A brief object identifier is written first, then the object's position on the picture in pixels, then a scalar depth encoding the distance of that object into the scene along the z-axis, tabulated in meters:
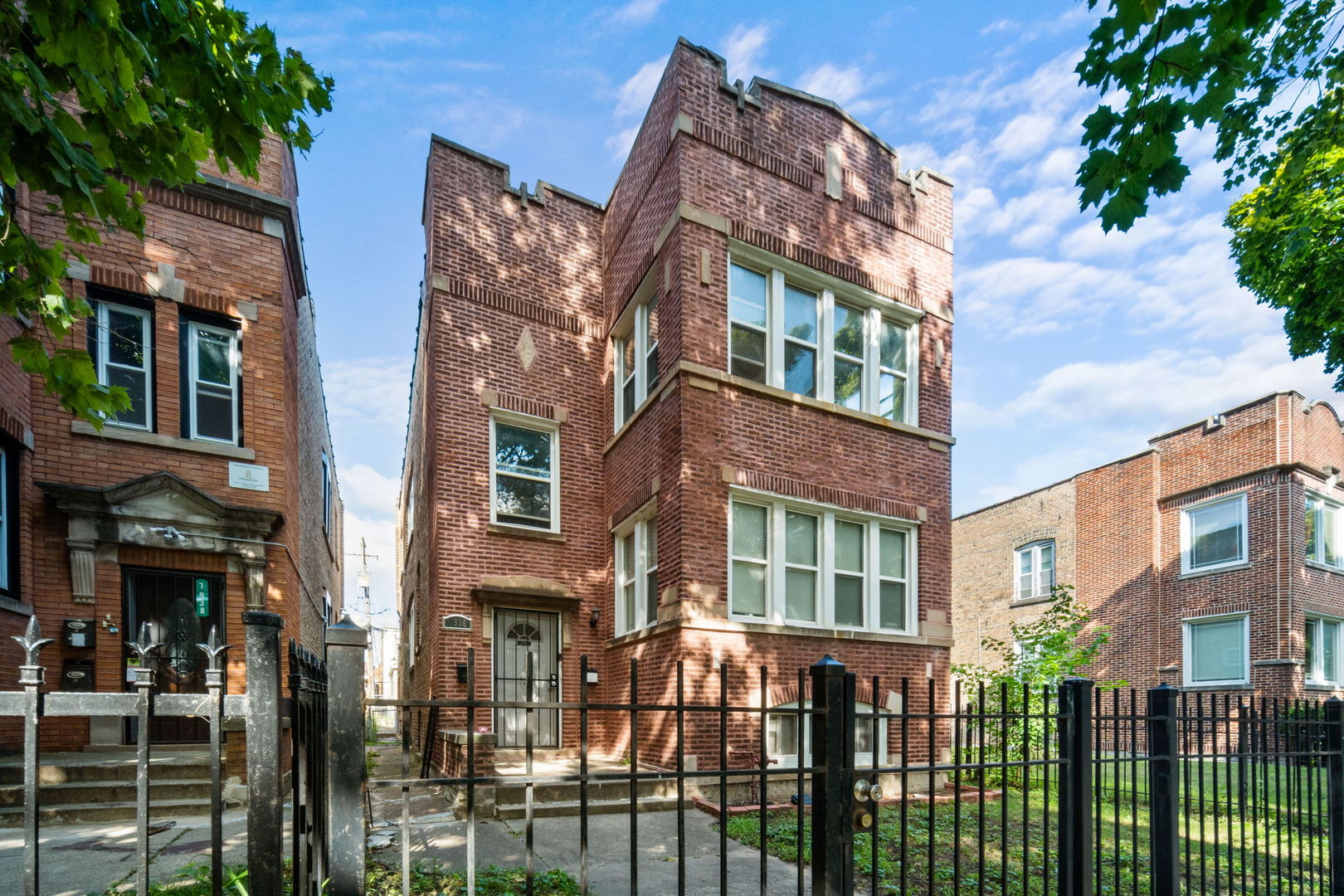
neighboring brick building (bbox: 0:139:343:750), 8.49
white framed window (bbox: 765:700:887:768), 9.60
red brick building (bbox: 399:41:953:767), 9.82
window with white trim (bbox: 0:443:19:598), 8.22
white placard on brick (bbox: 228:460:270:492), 9.61
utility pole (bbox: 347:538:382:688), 38.93
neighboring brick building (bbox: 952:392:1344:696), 17.64
